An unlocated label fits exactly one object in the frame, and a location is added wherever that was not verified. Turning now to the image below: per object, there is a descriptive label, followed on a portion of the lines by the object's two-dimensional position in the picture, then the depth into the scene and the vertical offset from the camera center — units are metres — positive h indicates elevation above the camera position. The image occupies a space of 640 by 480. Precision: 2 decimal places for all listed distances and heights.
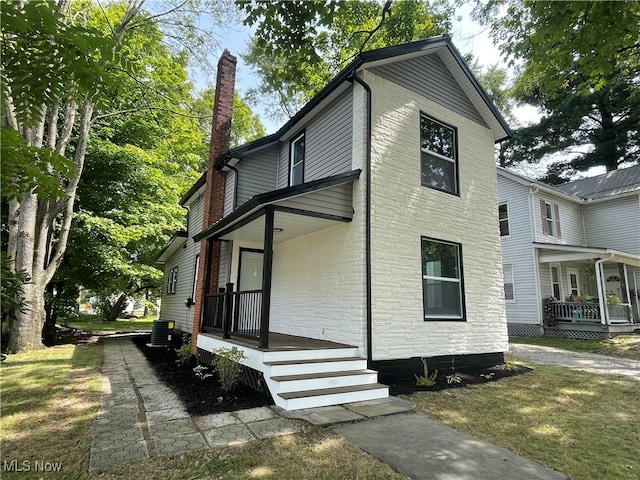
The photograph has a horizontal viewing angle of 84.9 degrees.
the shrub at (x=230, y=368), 5.81 -1.11
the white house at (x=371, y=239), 6.19 +1.43
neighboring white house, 13.95 +2.12
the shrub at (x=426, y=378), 6.36 -1.35
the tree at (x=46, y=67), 1.56 +1.11
